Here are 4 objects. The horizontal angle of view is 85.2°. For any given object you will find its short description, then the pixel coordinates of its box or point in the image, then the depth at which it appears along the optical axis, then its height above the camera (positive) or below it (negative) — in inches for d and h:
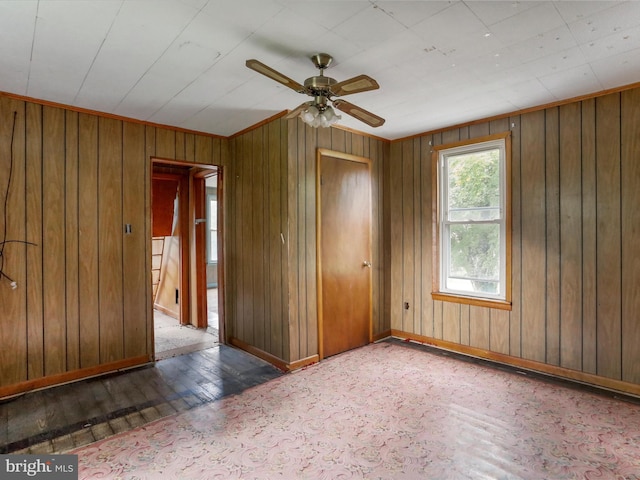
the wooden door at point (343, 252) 143.6 -5.7
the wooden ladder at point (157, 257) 232.2 -11.8
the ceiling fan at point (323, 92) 83.1 +36.7
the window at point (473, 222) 139.4 +6.7
